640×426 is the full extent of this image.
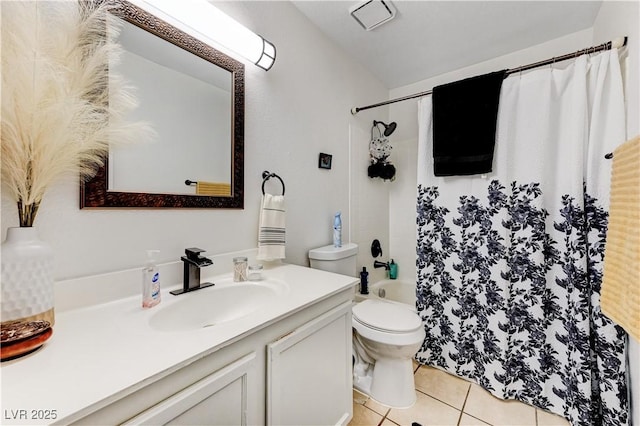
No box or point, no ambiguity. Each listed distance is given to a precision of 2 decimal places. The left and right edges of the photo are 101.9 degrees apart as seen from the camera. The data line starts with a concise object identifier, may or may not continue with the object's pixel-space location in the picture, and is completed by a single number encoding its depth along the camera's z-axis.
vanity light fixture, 1.00
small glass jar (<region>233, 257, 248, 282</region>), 1.14
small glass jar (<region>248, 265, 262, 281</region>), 1.17
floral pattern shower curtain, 1.25
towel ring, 1.39
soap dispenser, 0.85
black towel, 1.53
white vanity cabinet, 0.54
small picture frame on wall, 1.76
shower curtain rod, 1.18
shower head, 2.28
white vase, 0.61
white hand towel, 1.30
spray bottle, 1.75
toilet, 1.38
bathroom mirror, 0.92
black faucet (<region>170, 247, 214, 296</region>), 0.98
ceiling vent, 1.51
